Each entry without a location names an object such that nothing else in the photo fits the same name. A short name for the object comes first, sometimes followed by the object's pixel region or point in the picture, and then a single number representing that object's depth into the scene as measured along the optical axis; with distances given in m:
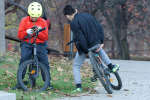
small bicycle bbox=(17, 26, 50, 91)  9.35
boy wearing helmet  9.84
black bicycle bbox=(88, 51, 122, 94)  9.80
